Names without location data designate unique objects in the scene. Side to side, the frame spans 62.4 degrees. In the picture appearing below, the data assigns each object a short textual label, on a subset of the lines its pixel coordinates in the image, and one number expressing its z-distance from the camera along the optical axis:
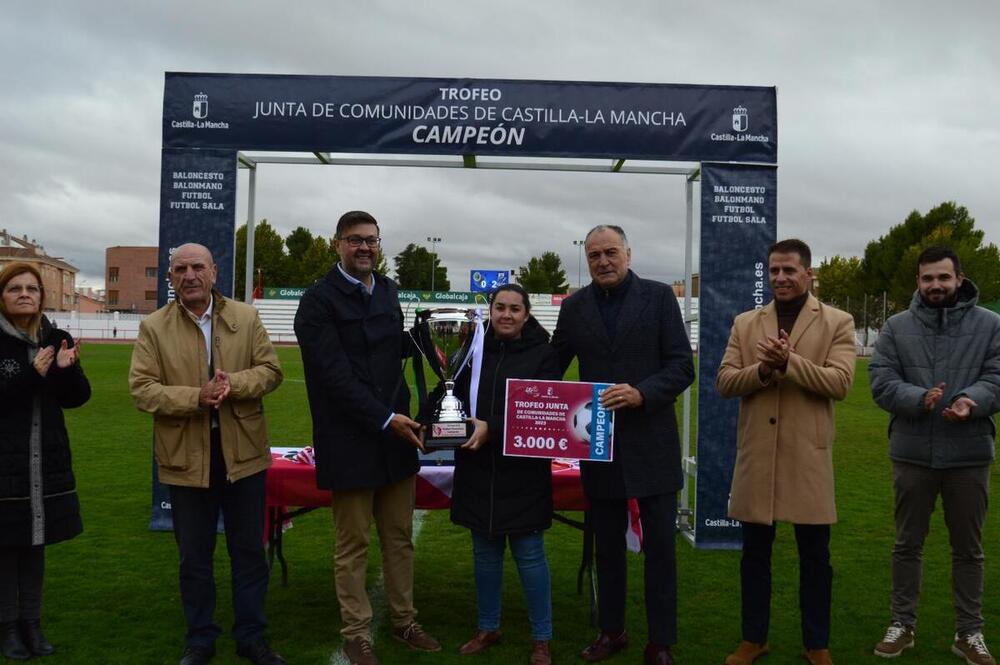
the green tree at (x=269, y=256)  63.00
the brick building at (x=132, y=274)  91.79
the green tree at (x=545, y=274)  69.19
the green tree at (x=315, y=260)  61.50
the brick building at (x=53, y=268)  93.75
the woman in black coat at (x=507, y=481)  3.93
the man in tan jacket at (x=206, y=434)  3.81
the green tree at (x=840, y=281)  56.44
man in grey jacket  3.94
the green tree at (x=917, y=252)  42.28
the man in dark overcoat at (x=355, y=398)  3.87
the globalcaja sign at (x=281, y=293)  51.44
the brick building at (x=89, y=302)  114.00
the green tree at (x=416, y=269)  74.75
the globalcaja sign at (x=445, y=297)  42.59
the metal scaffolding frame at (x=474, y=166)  6.23
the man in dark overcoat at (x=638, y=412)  3.92
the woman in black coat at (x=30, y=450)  3.83
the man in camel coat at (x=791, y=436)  3.77
